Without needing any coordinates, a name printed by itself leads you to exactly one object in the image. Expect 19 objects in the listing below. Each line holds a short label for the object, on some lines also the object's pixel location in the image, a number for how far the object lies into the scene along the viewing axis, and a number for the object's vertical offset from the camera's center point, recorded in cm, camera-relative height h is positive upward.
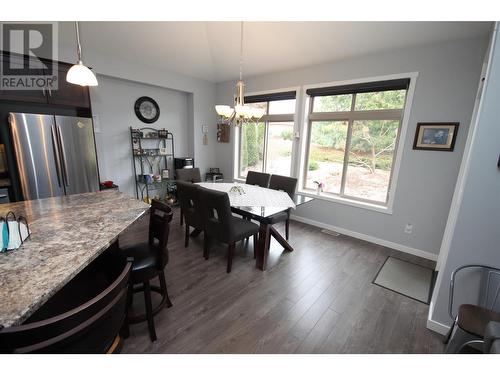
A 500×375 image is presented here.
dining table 240 -73
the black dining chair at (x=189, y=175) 391 -62
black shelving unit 423 -47
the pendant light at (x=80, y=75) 160 +45
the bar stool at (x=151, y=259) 149 -83
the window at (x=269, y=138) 410 +12
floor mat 222 -142
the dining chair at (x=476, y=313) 131 -102
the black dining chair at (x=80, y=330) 60 -58
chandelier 237 +35
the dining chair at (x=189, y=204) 254 -77
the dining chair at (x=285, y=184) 321 -60
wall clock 417 +57
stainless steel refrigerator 254 -23
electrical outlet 297 -106
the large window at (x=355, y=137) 307 +15
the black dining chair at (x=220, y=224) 224 -88
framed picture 257 +17
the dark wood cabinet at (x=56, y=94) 254 +52
